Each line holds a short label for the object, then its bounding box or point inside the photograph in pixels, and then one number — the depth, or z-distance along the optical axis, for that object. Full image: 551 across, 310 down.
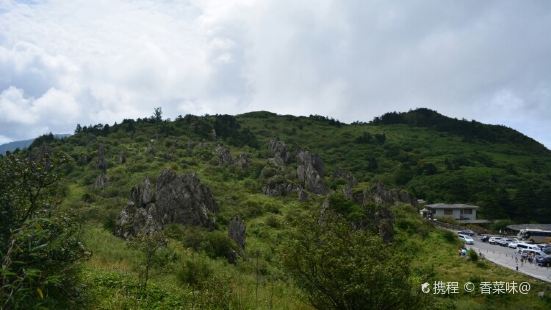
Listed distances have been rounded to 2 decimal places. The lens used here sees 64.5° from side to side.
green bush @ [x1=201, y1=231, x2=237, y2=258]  31.50
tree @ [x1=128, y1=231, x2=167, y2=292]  15.34
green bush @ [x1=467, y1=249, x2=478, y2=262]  41.14
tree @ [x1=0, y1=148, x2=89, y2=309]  8.01
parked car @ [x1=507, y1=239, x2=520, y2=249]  60.62
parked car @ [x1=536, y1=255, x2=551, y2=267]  45.56
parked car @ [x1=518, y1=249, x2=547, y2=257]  50.31
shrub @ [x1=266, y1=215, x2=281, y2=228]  48.78
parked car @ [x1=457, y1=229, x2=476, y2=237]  68.79
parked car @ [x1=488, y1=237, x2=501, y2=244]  65.51
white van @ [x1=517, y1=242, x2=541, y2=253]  56.36
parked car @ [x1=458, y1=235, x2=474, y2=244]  56.47
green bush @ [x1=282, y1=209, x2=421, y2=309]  13.40
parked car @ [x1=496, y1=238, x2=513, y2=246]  63.39
